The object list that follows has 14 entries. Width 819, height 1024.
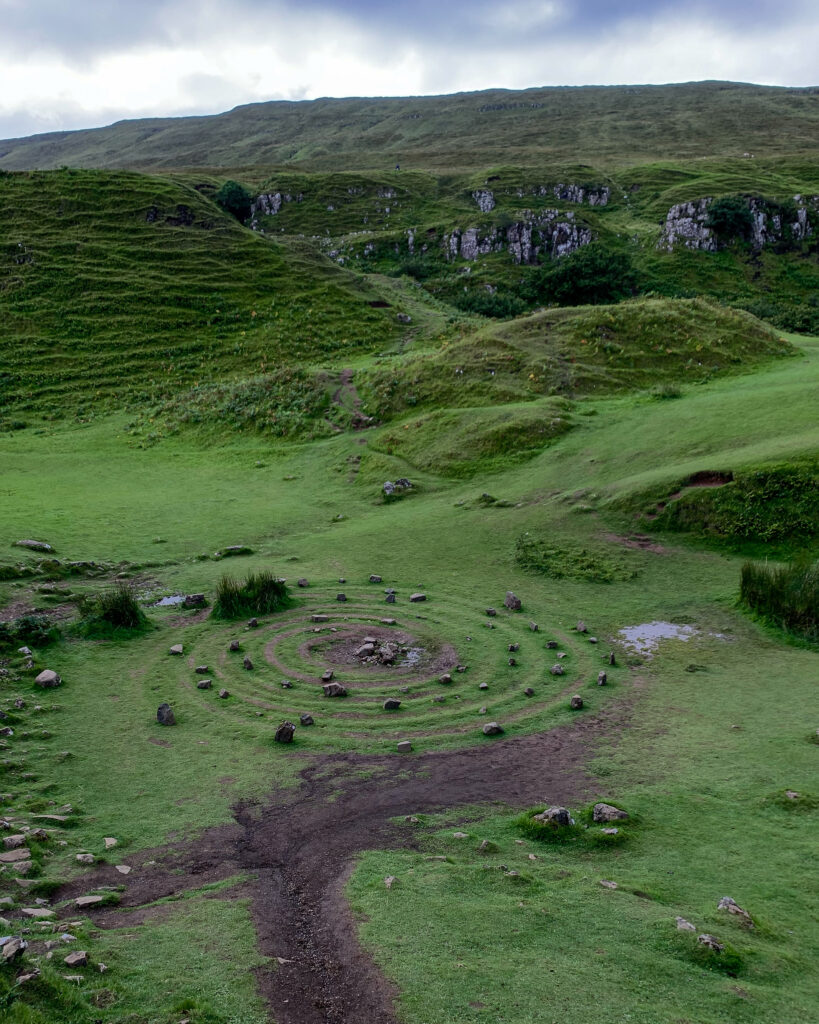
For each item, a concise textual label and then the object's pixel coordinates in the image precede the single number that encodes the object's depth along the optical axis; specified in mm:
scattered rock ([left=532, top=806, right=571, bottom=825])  9523
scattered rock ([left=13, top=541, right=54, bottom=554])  22156
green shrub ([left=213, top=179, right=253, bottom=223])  105875
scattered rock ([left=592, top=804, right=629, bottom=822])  9672
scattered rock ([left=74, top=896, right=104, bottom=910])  7816
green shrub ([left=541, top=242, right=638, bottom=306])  67938
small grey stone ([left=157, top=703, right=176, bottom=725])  13133
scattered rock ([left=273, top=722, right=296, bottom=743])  12570
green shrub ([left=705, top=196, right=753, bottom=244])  90188
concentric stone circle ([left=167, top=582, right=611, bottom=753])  13359
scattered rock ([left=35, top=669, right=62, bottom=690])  14098
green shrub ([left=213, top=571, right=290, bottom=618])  18766
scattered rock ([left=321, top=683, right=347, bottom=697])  14586
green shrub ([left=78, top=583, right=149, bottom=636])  17000
